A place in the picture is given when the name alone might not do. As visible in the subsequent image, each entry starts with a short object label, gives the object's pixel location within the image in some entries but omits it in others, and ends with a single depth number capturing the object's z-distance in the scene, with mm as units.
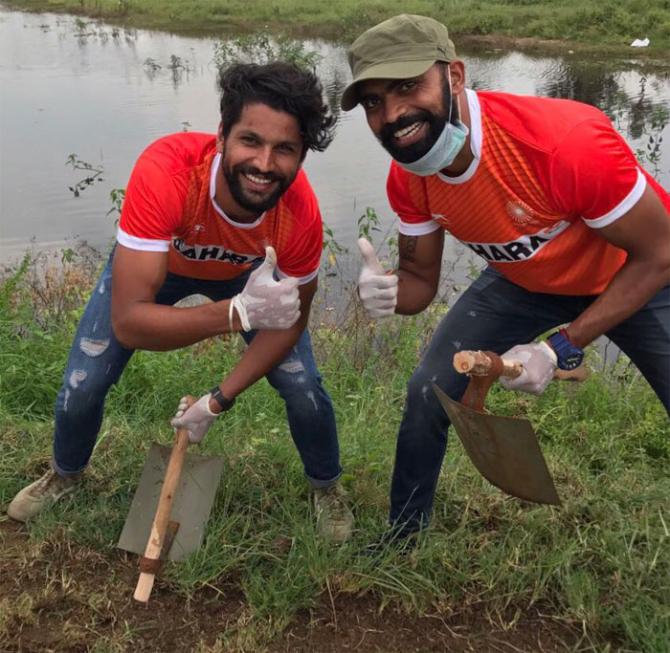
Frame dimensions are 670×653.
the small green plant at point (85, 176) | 8219
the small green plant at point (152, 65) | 14616
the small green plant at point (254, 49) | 13445
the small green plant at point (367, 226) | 5059
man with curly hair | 2412
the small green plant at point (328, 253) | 6212
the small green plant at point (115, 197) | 5298
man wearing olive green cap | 2260
